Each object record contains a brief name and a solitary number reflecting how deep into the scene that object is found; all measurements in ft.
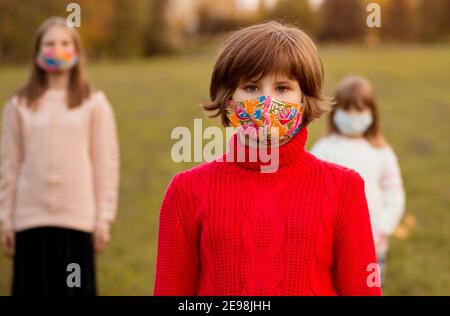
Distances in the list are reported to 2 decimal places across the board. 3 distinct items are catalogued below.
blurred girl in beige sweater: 15.15
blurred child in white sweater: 16.11
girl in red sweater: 7.44
